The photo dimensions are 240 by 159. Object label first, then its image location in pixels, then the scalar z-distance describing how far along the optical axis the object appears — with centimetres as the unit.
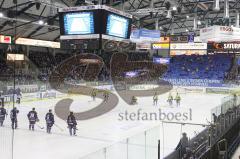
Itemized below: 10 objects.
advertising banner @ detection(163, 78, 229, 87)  3055
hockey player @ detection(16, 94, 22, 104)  2062
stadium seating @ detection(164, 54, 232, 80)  3964
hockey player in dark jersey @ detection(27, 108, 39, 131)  1353
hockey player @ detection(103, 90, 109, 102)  2361
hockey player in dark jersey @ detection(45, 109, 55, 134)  1308
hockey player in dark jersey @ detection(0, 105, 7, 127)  1441
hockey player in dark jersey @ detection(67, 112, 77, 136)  1277
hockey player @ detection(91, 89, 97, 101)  2409
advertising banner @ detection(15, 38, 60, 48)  2773
